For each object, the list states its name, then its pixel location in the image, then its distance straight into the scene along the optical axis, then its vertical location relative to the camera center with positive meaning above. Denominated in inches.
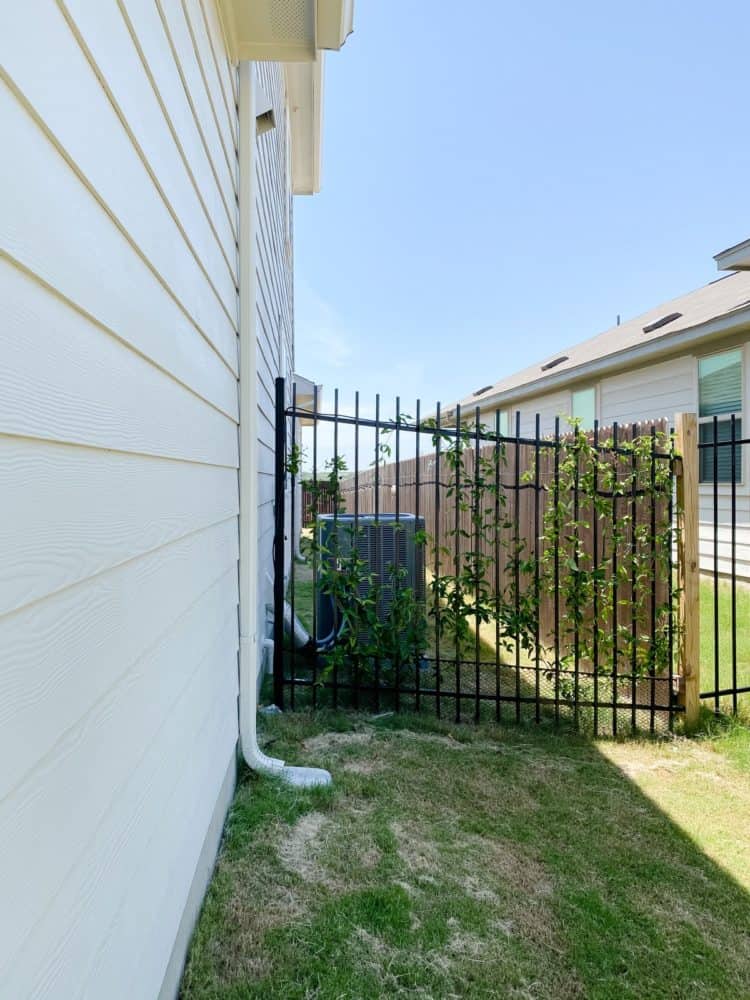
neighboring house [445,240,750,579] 246.7 +69.3
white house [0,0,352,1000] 26.3 +1.0
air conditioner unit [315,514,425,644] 135.6 -13.7
